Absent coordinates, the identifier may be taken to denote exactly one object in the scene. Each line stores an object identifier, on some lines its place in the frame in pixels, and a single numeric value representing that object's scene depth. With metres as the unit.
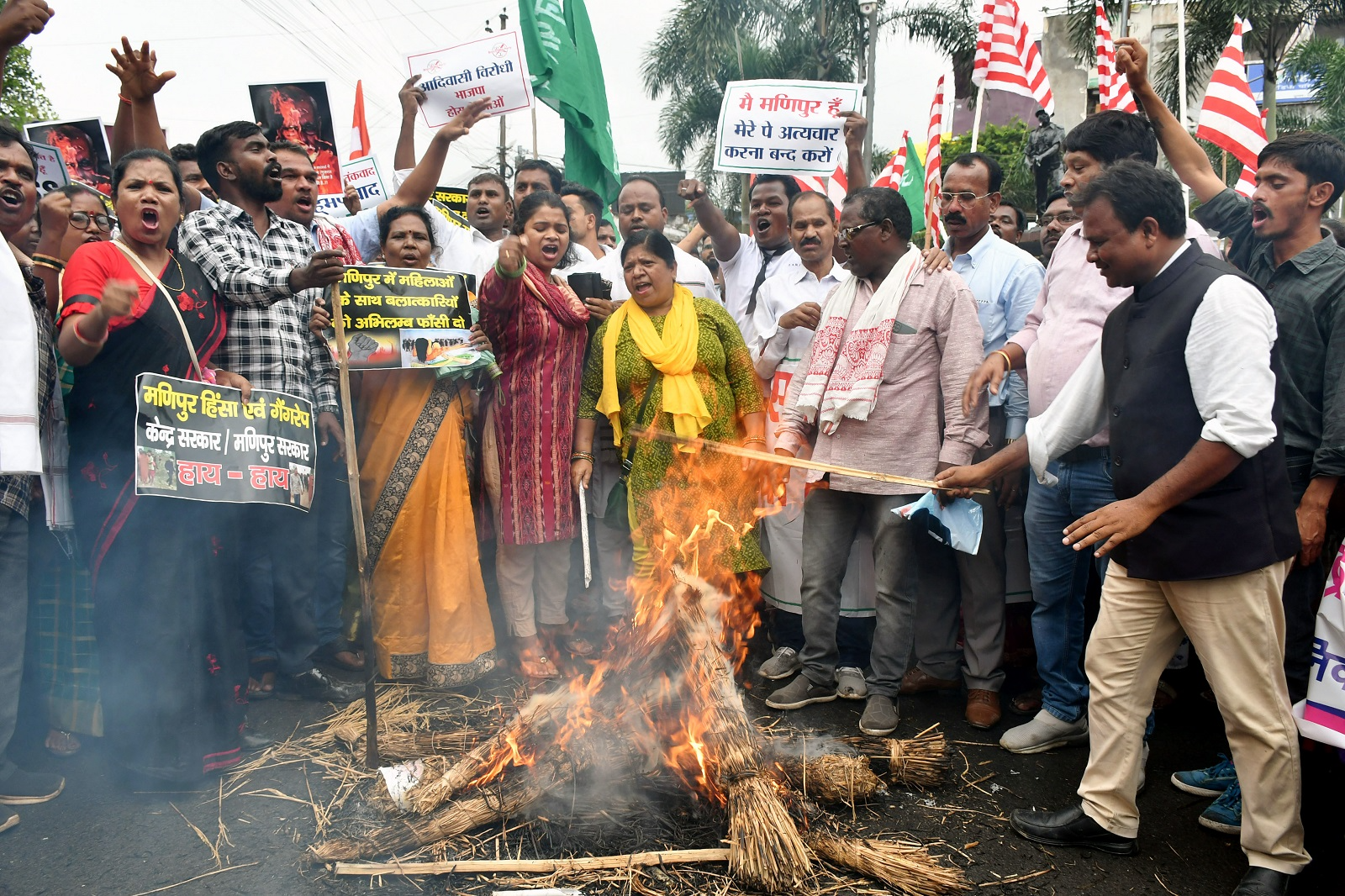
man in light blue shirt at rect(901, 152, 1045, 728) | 4.70
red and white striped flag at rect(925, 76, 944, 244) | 5.56
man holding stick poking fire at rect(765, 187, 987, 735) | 4.48
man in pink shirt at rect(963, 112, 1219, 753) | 4.15
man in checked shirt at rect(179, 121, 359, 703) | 4.37
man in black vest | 2.99
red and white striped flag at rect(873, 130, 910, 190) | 8.46
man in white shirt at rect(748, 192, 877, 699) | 5.28
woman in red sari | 3.86
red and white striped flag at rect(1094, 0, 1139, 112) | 7.67
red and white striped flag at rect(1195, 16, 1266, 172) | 5.74
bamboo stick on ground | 3.22
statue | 8.32
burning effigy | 3.23
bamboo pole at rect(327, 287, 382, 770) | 3.98
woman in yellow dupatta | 5.21
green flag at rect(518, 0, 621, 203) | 7.20
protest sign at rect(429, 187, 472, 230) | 6.71
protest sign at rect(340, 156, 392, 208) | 8.05
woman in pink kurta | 5.23
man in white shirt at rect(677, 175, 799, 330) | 5.92
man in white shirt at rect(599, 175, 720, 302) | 6.32
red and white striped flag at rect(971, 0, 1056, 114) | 7.48
